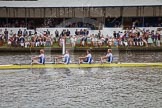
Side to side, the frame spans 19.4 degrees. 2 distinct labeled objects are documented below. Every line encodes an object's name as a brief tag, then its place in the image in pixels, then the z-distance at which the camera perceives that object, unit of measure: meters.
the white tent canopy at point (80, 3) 59.19
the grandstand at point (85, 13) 58.50
